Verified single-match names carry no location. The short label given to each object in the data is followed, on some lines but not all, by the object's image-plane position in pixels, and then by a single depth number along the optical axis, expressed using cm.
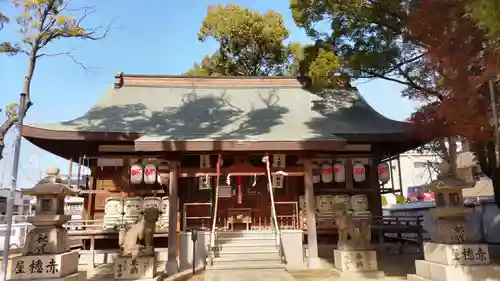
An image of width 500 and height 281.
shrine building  1146
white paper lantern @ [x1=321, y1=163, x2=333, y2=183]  1316
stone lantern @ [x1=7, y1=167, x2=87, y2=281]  771
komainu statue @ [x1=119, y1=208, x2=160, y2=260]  905
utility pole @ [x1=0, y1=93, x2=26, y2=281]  654
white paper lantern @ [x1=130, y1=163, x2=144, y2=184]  1277
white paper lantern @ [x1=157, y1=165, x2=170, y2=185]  1289
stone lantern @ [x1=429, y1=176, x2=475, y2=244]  804
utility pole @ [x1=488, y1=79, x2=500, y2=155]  707
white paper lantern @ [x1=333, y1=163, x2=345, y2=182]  1309
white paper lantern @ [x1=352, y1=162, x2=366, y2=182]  1311
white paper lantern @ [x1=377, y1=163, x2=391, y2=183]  1332
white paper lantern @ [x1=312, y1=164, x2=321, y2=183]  1339
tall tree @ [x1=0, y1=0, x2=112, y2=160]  955
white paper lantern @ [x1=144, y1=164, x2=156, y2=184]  1271
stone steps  1038
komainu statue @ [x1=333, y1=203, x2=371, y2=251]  988
